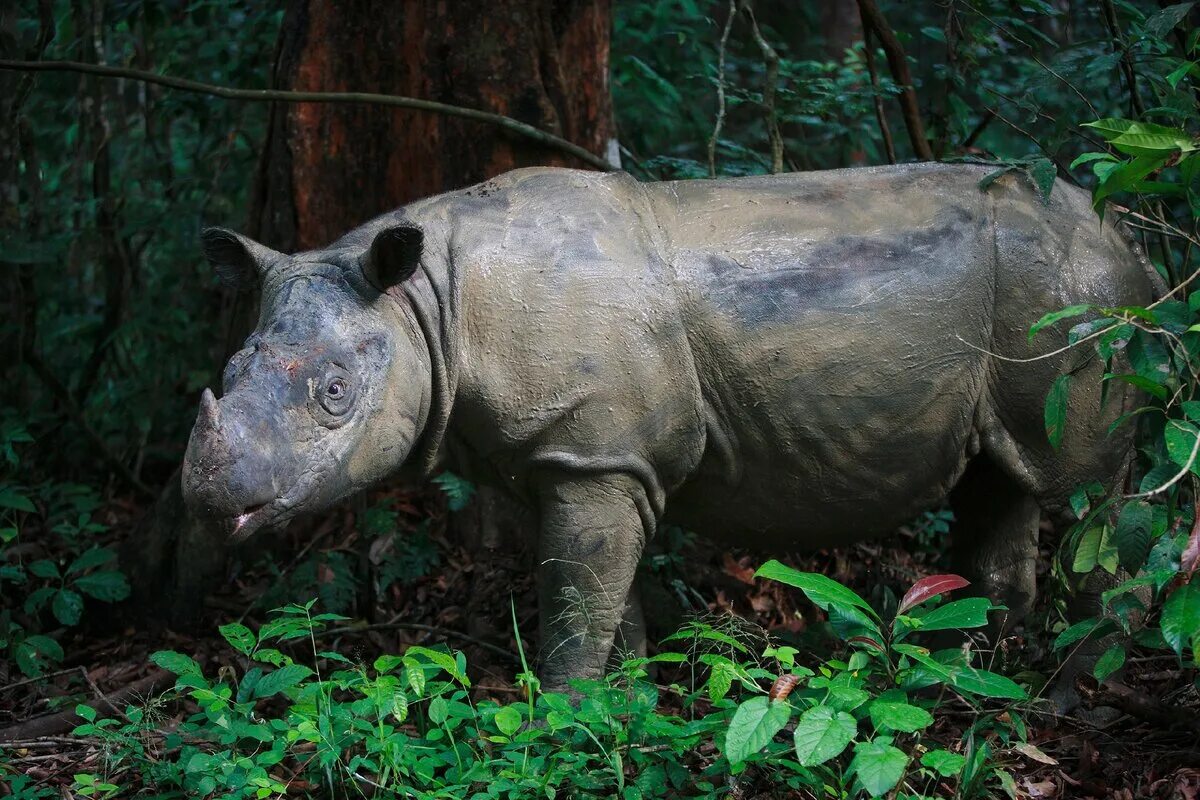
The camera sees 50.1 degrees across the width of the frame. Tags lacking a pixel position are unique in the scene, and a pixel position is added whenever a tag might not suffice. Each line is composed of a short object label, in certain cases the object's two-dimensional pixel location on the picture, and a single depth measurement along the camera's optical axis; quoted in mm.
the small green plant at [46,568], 5227
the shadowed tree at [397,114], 5645
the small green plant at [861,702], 3152
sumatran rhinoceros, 4059
